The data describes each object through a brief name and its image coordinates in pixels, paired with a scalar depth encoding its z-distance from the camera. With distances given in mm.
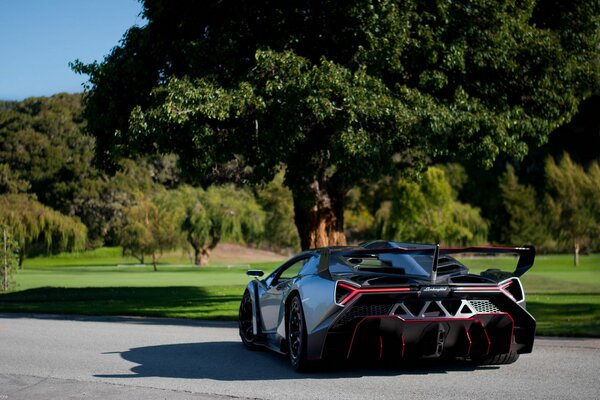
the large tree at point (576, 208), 56875
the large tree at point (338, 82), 17062
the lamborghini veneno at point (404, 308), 7648
